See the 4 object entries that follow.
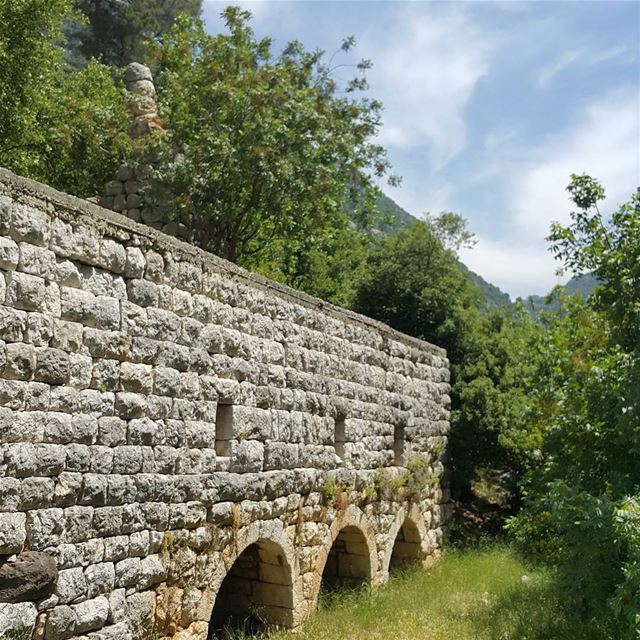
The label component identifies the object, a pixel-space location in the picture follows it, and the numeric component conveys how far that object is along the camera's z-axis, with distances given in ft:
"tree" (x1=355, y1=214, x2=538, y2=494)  51.19
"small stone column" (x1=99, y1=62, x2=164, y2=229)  46.37
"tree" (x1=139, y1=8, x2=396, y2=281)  48.21
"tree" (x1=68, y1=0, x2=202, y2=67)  99.50
